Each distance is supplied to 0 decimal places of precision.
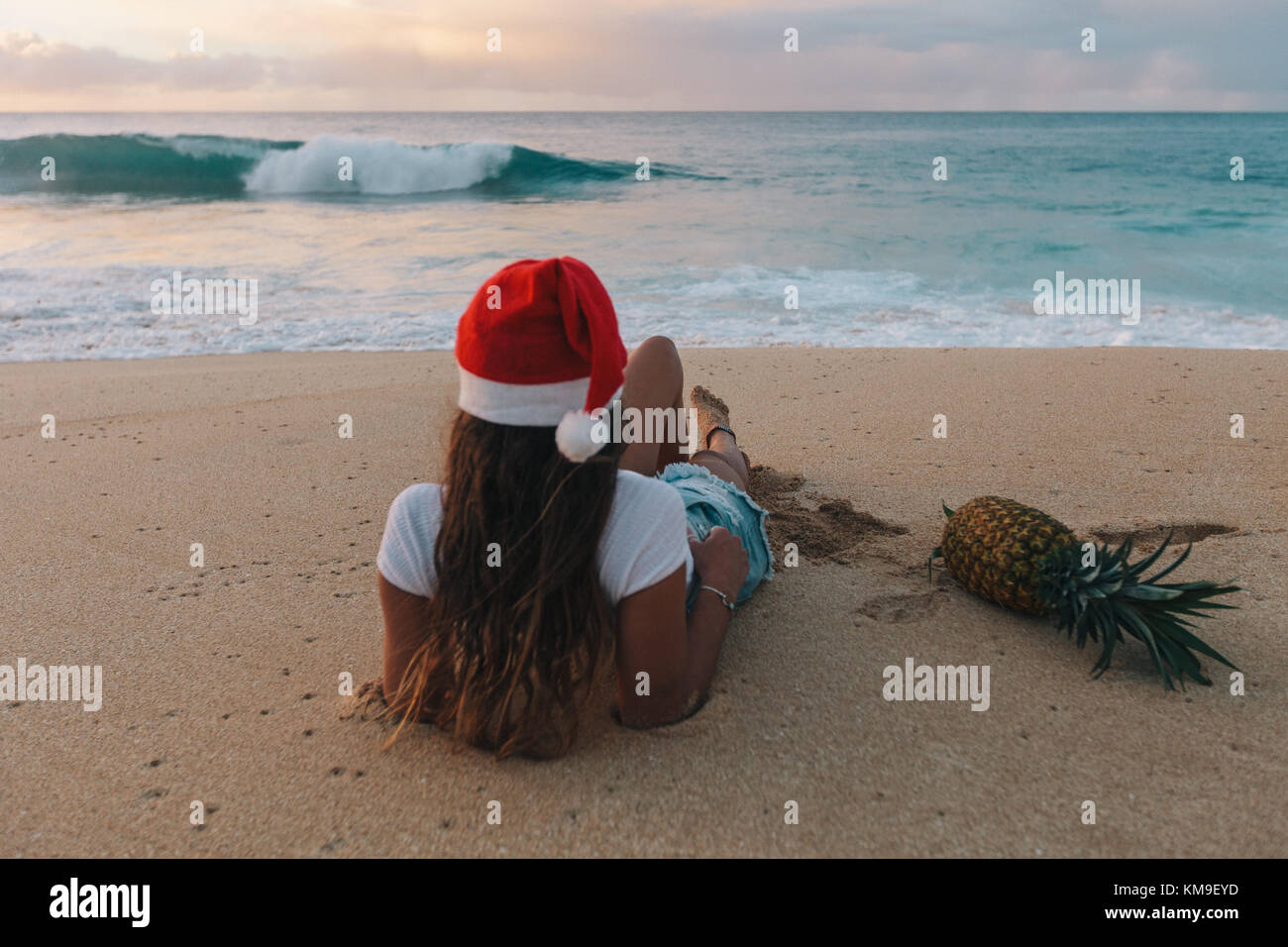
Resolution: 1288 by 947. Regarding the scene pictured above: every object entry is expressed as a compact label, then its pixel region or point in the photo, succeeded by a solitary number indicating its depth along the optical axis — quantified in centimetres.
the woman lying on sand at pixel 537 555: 160
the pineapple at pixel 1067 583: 216
